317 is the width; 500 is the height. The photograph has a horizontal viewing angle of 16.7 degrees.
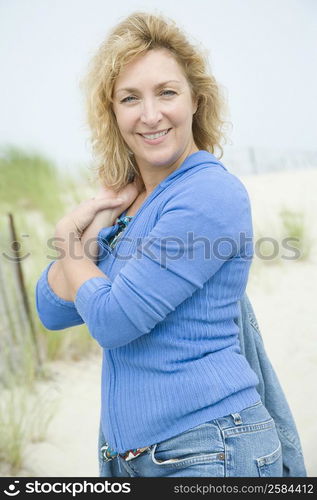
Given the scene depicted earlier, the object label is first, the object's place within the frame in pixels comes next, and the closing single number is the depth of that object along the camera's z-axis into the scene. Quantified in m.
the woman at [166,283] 1.51
